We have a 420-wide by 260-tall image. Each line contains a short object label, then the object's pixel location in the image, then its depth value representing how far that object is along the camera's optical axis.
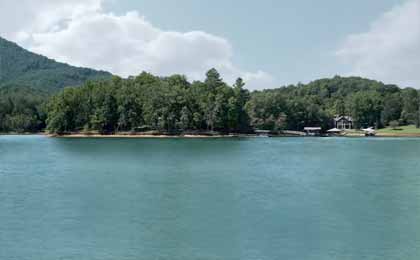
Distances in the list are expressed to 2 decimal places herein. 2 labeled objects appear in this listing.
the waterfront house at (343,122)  163.25
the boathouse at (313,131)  147.40
